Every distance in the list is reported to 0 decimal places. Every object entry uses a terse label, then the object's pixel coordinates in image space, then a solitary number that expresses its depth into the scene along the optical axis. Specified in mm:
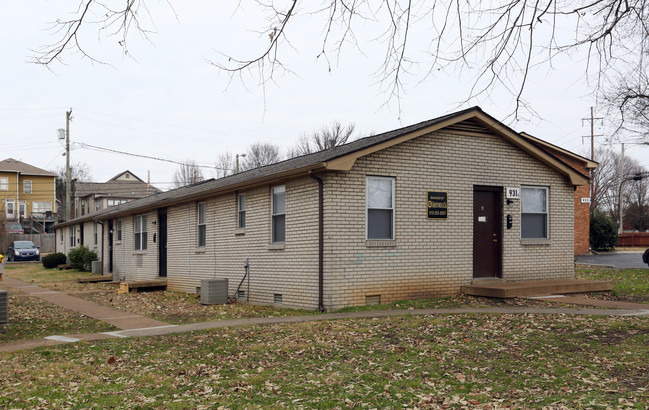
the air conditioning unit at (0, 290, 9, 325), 12180
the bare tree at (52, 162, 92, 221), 79625
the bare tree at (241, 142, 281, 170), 71000
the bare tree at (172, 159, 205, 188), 78688
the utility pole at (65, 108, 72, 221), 42062
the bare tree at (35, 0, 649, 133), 5453
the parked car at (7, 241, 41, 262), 47125
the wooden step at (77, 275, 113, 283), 26922
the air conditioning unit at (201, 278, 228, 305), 16516
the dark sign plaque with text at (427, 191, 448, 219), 15086
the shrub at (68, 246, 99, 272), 33375
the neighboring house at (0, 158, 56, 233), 67438
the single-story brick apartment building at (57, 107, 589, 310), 13828
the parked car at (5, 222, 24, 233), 58034
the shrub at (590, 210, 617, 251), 38188
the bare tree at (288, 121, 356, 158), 56691
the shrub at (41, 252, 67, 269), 38281
